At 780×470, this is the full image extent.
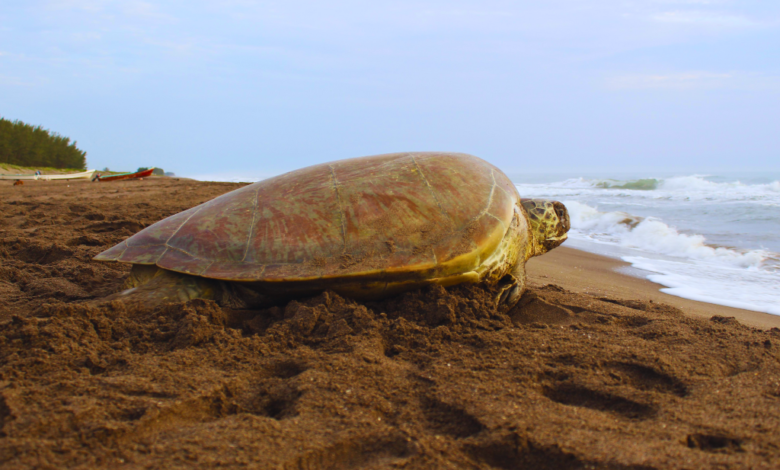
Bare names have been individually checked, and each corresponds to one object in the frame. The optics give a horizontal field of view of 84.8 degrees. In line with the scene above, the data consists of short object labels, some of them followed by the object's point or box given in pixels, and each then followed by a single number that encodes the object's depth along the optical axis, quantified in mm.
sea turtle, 2553
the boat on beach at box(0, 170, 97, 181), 15492
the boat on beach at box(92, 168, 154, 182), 14938
